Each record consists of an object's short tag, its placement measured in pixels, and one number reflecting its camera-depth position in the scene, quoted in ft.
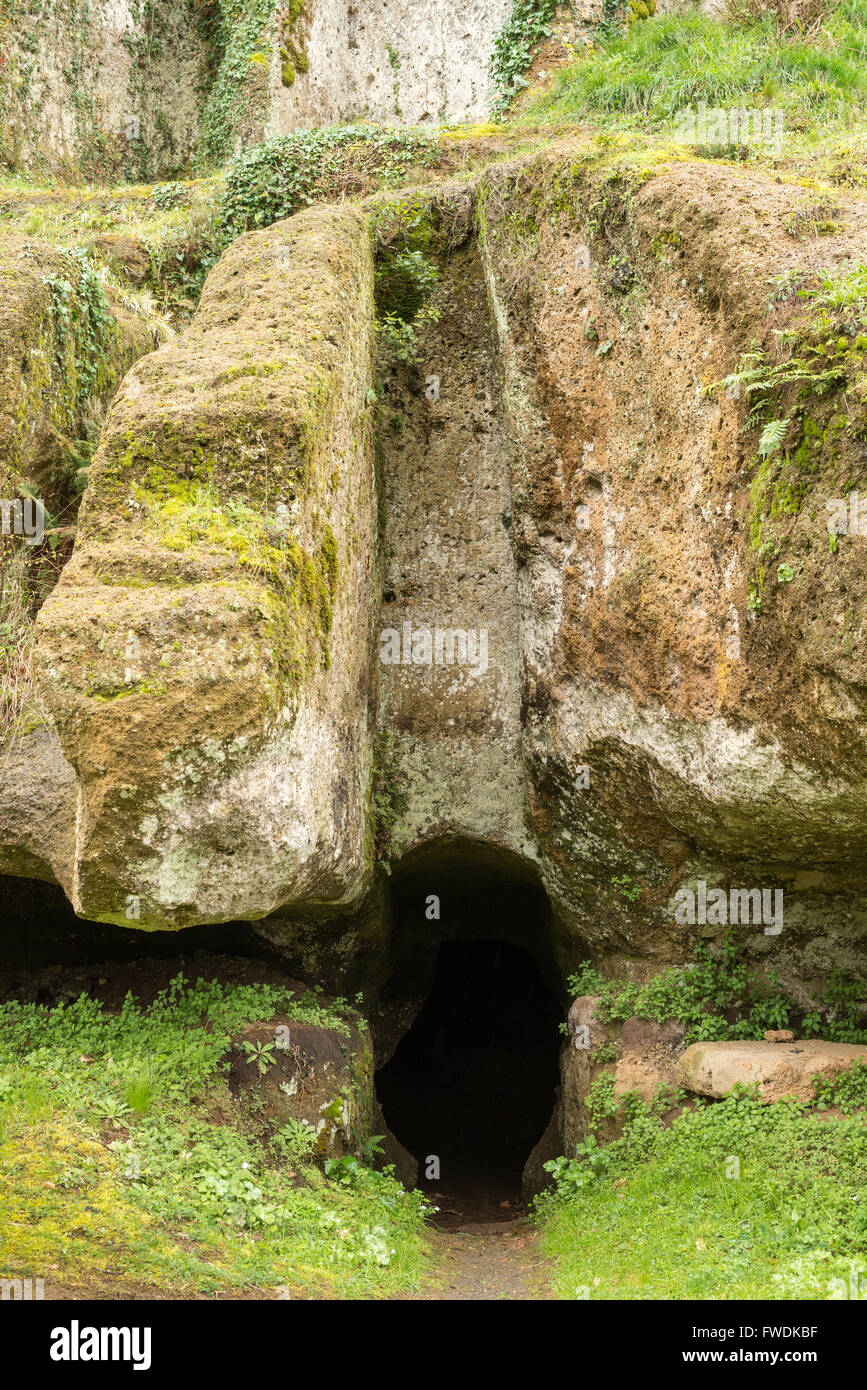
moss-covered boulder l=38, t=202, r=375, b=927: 17.38
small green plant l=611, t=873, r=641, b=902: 26.61
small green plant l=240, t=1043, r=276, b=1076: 22.93
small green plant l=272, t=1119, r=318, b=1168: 21.83
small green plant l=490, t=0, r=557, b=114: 44.83
